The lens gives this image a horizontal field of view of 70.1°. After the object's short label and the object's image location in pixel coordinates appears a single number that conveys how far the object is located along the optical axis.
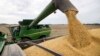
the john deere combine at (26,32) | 4.26
